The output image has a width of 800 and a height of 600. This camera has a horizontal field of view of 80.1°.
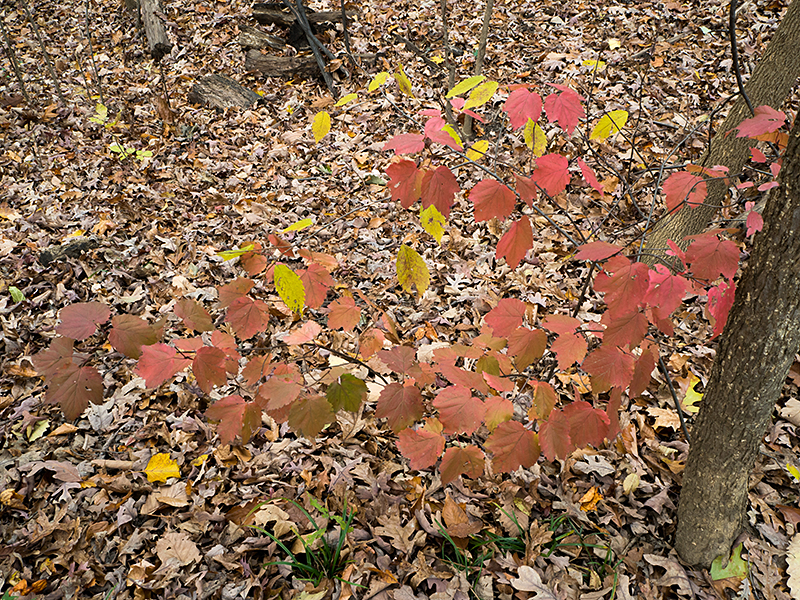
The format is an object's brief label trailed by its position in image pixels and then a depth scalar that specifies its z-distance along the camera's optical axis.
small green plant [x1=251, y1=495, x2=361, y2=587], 2.20
